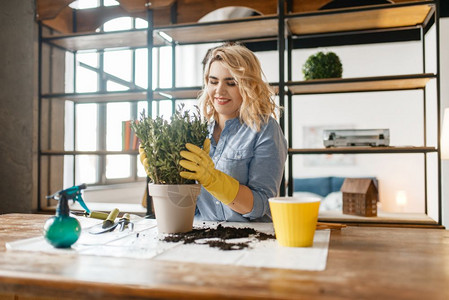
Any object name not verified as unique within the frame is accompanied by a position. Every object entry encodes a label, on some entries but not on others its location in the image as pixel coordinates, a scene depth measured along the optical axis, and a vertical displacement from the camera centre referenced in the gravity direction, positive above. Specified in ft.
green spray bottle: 2.81 -0.52
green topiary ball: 8.05 +1.82
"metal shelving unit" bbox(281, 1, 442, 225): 7.46 +2.69
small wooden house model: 7.73 -0.82
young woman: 4.53 +0.27
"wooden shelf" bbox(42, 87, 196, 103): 8.64 +1.37
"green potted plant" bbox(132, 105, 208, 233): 3.25 -0.09
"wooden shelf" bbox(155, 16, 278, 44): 8.13 +2.70
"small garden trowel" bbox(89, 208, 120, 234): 3.44 -0.63
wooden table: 1.95 -0.66
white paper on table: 2.47 -0.66
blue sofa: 16.79 -1.27
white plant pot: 3.25 -0.41
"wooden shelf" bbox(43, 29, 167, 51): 8.84 +2.66
